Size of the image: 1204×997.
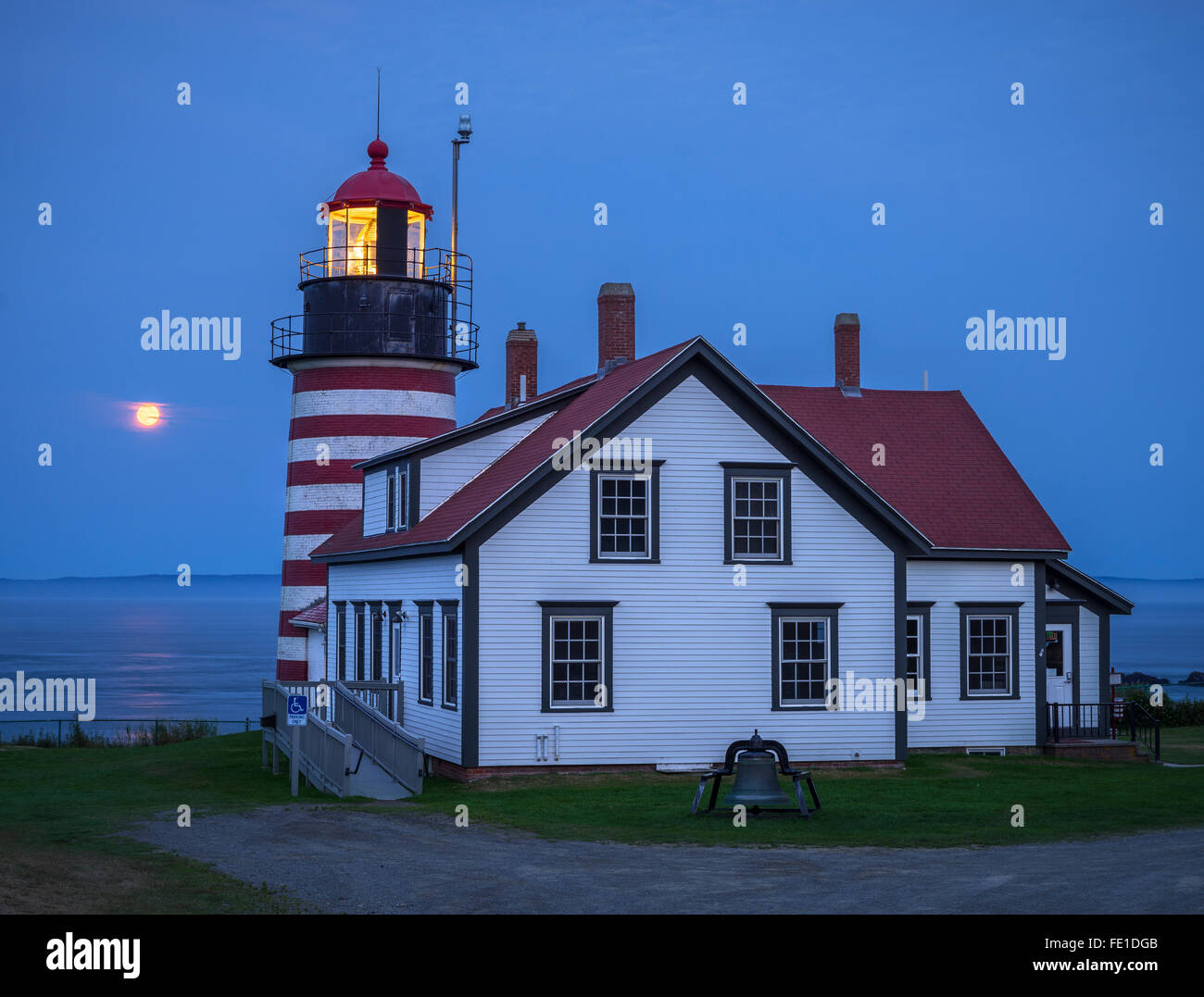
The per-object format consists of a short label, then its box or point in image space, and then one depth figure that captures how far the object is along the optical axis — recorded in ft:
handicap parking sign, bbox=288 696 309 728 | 76.84
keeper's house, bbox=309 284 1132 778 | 83.41
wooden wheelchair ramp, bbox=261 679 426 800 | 77.56
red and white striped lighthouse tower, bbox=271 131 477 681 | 121.49
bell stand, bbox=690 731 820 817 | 66.03
